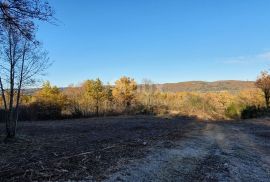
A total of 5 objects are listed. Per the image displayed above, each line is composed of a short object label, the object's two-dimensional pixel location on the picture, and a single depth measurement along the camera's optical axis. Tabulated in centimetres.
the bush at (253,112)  1310
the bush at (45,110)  1336
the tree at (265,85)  1643
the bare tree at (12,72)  570
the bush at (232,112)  1476
